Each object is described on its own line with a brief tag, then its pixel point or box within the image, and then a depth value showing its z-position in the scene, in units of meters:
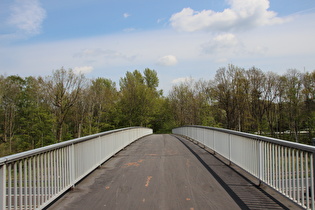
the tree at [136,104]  53.97
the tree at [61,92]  32.53
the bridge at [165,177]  3.70
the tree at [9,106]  33.91
